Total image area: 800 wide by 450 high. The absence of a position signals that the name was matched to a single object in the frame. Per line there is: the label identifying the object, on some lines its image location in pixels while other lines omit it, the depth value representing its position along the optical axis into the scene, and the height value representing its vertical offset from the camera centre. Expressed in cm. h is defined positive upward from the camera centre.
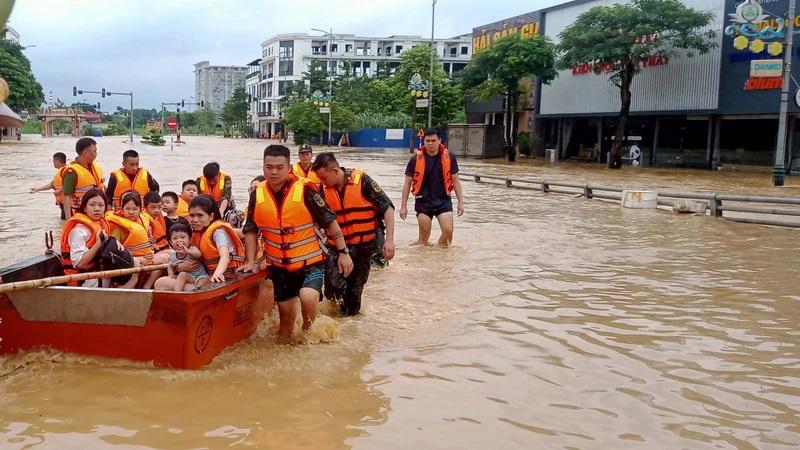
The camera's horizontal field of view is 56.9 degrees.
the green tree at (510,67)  3800 +433
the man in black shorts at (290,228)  546 -65
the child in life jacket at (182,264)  575 -102
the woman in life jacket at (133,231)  643 -83
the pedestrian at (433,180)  989 -45
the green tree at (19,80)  5091 +380
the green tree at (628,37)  3055 +500
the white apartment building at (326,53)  9938 +1275
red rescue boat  485 -124
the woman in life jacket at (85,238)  570 -79
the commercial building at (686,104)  2936 +227
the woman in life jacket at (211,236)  570 -75
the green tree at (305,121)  6297 +185
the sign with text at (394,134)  6034 +94
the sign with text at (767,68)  2327 +282
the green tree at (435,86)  5519 +476
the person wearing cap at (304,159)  964 -22
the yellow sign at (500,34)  4269 +698
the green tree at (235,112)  11194 +426
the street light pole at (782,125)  2350 +105
